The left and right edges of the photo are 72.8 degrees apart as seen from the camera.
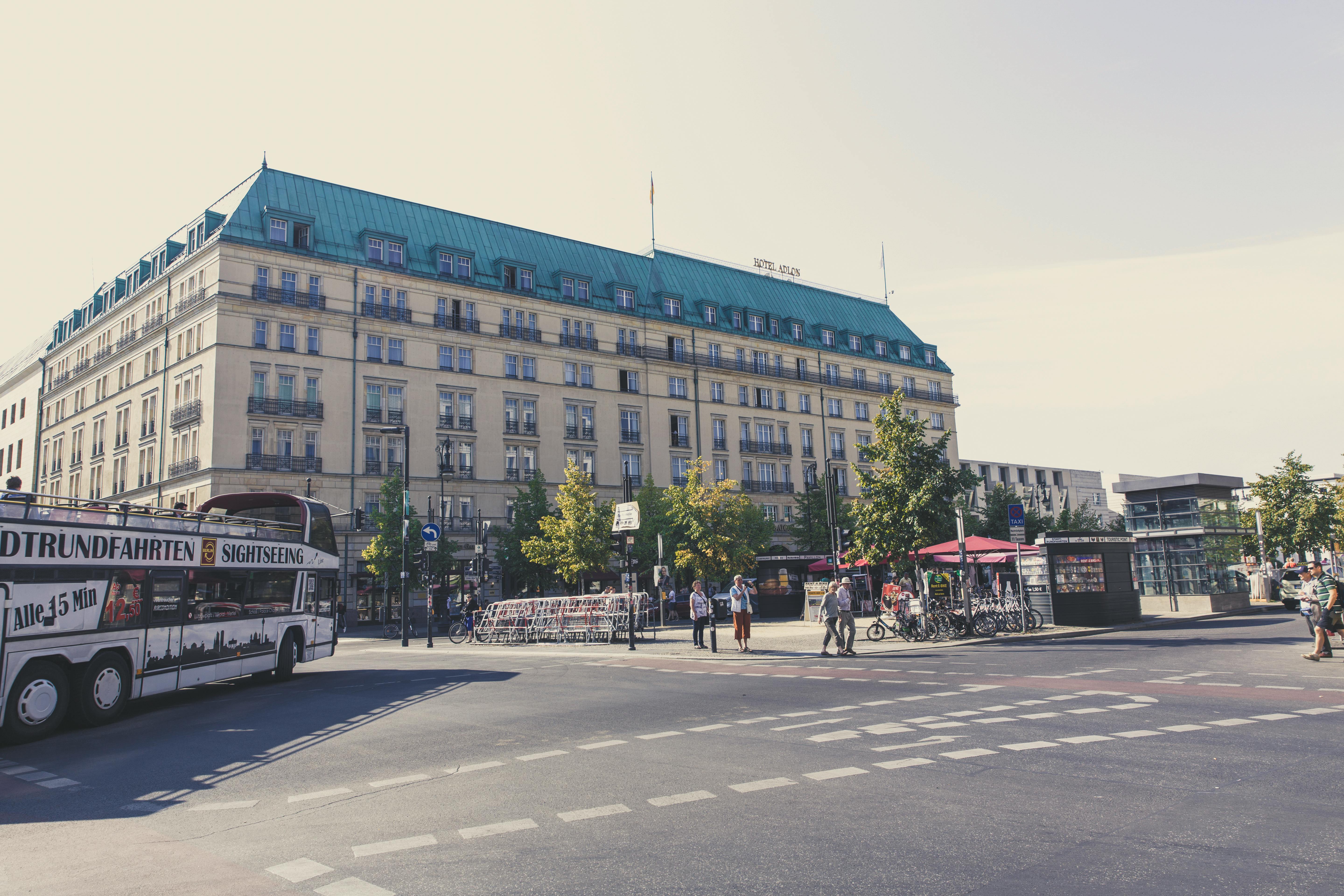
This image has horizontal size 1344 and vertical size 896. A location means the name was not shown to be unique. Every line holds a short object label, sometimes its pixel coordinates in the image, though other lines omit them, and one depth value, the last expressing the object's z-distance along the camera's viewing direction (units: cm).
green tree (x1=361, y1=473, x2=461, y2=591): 4447
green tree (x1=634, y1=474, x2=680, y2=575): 4944
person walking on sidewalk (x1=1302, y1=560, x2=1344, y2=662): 1653
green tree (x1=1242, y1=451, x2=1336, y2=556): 4084
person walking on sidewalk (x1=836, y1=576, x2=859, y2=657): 2066
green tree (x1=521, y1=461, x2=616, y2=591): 4625
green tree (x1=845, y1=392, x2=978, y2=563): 2789
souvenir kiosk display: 2784
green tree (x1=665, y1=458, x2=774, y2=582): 4672
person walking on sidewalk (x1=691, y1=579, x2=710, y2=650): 2397
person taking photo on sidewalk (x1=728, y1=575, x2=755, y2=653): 2222
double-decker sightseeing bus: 1163
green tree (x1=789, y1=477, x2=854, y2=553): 5803
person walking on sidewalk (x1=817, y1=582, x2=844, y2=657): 2067
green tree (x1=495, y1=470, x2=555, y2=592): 5034
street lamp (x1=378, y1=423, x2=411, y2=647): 3131
